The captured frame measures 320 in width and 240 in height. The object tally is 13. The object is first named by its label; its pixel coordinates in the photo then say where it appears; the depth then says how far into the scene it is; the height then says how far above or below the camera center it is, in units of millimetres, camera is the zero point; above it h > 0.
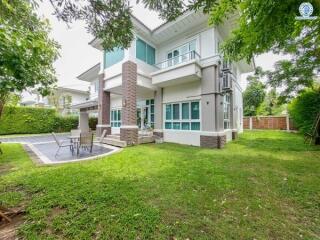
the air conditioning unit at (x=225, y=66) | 10289 +3866
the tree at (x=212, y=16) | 3566 +2679
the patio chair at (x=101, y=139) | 11474 -1129
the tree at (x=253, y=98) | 28516 +4642
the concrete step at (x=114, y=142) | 10459 -1248
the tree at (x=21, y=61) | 2660 +1126
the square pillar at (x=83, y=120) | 20870 +471
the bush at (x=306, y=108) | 12898 +1337
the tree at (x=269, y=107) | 28391 +2921
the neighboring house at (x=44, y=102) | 30103 +4216
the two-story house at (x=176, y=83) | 10164 +2876
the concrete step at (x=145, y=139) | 11471 -1155
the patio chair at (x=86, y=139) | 7945 -773
